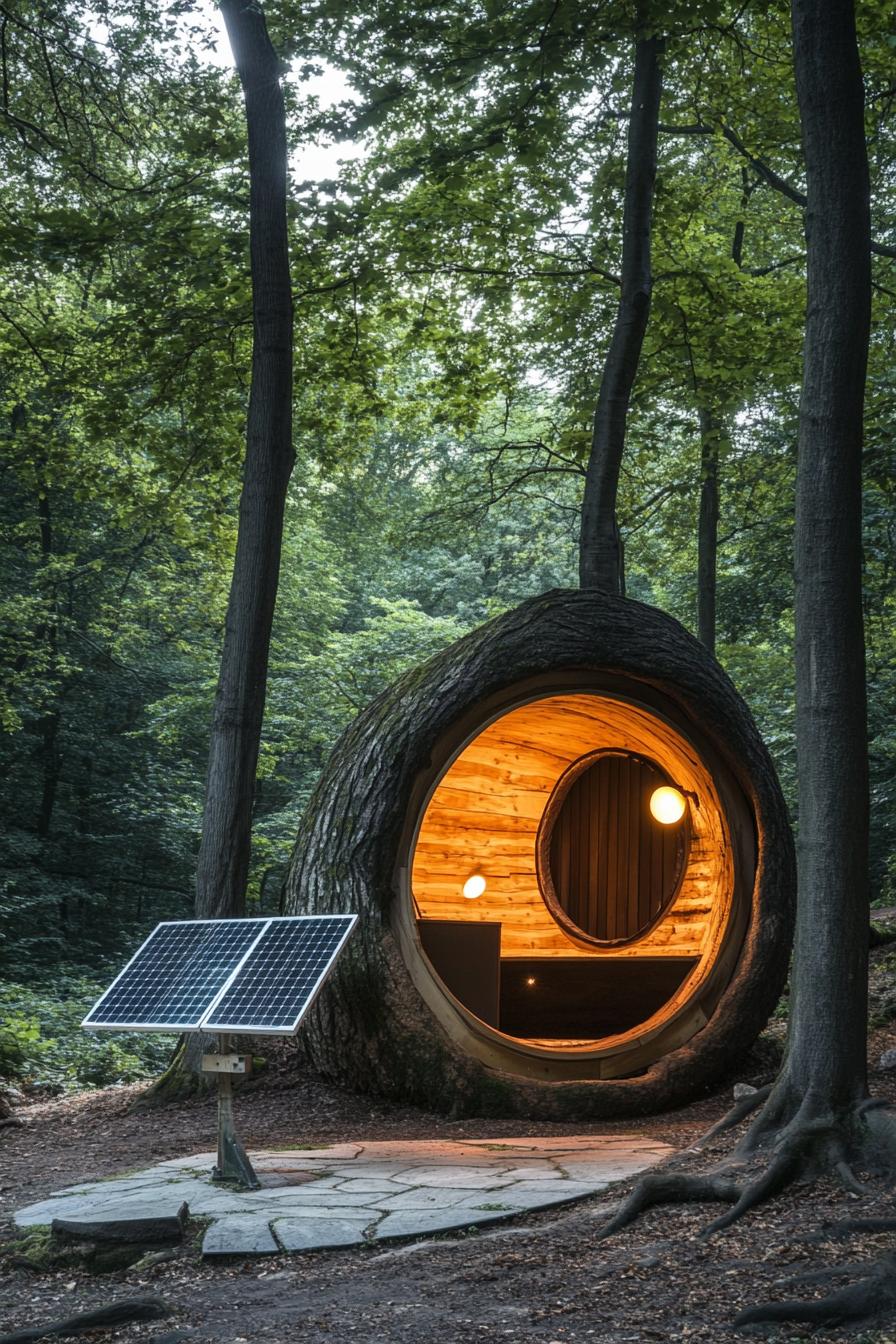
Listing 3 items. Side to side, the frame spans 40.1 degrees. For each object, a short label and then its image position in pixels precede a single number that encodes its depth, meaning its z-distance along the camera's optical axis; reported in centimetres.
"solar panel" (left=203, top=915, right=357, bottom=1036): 484
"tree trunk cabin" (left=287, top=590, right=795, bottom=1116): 693
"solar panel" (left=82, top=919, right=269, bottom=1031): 512
